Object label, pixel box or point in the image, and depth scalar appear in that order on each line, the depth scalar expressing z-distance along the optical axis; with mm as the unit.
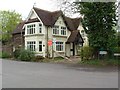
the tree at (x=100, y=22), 13355
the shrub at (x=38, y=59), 16068
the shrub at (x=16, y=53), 17855
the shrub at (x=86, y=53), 14019
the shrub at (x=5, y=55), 19417
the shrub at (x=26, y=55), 16383
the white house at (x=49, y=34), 18434
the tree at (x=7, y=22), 32403
